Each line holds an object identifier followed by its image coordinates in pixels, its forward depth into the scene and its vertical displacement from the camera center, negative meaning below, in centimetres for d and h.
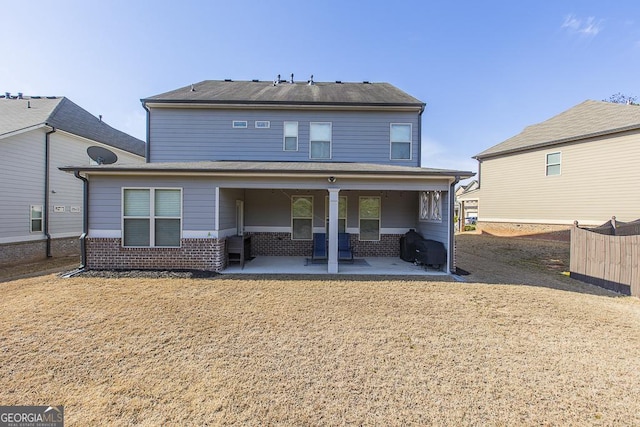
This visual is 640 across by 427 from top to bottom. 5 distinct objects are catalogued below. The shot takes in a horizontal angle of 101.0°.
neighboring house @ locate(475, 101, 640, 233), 1084 +199
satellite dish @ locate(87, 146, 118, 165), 788 +164
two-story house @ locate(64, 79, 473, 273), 973 +237
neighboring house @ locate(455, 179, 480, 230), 1790 +95
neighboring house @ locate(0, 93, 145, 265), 929 +124
